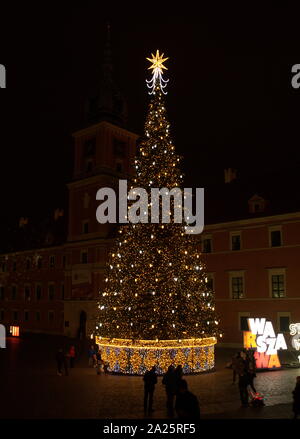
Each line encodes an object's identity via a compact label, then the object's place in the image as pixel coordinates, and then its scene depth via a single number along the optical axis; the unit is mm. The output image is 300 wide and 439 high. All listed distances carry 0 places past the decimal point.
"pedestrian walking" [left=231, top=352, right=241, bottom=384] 16225
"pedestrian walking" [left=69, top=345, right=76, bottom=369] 22609
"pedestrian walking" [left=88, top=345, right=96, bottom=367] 22422
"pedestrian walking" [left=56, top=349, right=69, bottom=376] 20577
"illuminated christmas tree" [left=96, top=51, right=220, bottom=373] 20422
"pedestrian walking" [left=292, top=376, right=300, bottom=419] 11258
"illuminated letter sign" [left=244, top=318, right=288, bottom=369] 21562
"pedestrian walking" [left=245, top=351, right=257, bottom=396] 14063
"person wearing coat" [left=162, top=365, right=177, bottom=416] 13266
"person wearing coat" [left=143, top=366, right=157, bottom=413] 13422
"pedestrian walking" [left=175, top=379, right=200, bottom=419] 8031
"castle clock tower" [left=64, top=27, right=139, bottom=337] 46188
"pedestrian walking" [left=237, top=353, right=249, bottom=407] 13852
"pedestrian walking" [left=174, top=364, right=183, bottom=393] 13231
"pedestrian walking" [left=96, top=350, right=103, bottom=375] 20766
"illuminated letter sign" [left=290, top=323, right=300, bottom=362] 23375
